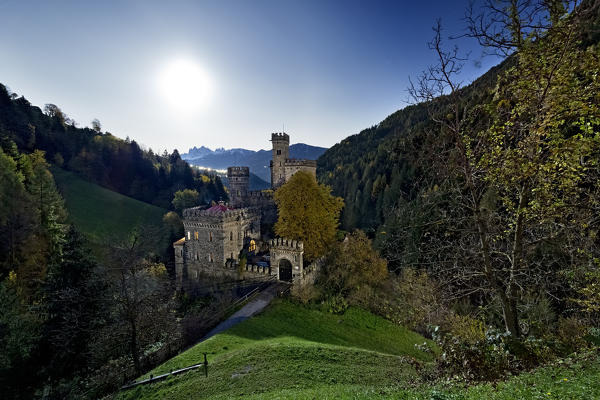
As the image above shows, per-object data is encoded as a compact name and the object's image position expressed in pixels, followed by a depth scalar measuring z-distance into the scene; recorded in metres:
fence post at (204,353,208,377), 11.50
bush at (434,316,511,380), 6.52
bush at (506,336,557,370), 6.37
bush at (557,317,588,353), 6.78
